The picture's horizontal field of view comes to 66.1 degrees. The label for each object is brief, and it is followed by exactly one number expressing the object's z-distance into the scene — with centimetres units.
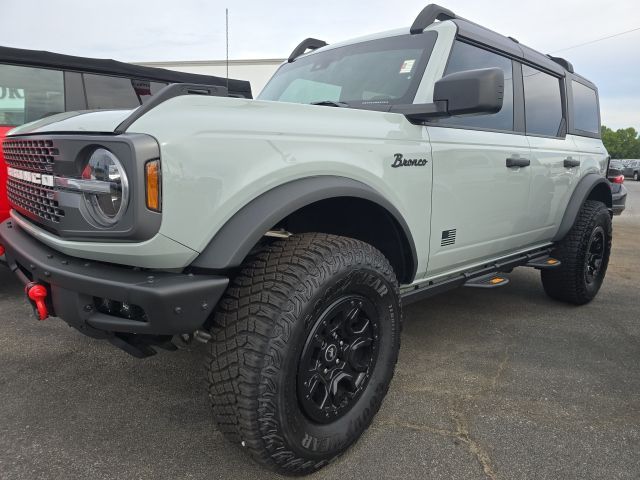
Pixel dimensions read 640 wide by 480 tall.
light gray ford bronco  158
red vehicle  420
